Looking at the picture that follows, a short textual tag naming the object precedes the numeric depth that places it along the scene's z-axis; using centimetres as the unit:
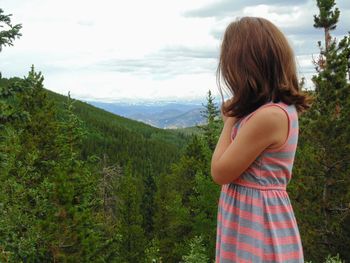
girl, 250
